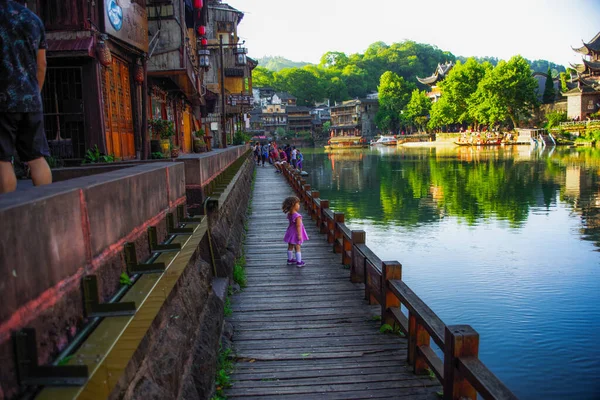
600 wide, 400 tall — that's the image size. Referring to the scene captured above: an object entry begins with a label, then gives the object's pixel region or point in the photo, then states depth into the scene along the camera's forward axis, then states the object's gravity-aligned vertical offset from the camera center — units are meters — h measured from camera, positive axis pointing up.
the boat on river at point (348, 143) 102.14 -0.77
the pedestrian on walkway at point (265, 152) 46.67 -0.90
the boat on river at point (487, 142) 77.19 -1.31
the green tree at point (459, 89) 82.69 +7.15
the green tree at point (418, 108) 100.19 +5.29
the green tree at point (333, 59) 169.82 +26.60
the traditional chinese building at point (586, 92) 70.75 +5.16
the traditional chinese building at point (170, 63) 15.90 +2.56
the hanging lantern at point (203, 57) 24.09 +3.97
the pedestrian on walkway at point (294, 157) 32.66 -1.01
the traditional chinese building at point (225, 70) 37.56 +5.61
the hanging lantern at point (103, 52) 10.73 +1.95
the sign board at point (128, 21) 11.45 +3.00
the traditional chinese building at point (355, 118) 117.38 +4.67
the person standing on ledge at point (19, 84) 3.55 +0.46
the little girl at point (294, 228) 9.86 -1.63
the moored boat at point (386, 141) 102.40 -0.76
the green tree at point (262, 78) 137.38 +16.79
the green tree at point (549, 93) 80.56 +5.87
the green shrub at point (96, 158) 9.83 -0.18
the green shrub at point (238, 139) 44.56 +0.33
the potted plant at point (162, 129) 15.45 +0.49
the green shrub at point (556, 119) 72.62 +1.66
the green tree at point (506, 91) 72.44 +5.82
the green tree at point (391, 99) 111.31 +8.10
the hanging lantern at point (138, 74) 13.91 +1.93
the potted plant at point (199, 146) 20.62 -0.07
